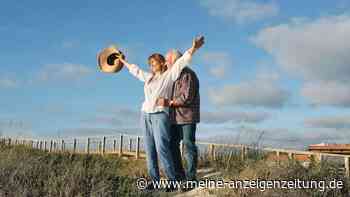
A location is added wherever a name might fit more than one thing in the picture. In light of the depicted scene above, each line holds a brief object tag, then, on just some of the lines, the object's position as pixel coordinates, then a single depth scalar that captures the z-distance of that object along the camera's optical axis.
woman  8.19
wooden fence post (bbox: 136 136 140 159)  19.70
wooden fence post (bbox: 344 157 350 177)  11.47
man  8.27
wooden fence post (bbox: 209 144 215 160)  12.71
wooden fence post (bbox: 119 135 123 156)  21.12
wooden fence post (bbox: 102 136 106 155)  22.87
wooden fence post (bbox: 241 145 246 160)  11.31
